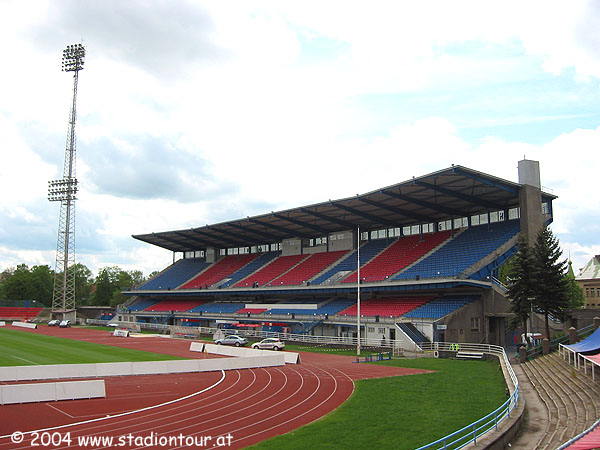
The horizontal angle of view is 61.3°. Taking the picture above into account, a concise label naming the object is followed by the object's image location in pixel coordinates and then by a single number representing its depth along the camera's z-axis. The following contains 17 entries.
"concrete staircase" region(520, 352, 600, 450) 15.98
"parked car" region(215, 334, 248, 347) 49.56
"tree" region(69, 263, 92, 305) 145.50
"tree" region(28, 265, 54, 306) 125.62
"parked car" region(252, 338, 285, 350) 45.62
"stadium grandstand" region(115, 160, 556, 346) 47.19
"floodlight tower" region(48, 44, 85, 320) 84.88
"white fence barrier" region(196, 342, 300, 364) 35.78
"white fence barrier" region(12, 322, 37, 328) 70.60
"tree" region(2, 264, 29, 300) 123.06
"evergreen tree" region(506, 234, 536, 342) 38.59
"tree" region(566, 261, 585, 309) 73.60
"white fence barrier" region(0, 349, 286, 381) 25.39
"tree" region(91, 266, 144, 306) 136.88
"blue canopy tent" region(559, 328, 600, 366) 23.02
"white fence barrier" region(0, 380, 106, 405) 20.38
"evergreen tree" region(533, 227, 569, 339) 38.22
